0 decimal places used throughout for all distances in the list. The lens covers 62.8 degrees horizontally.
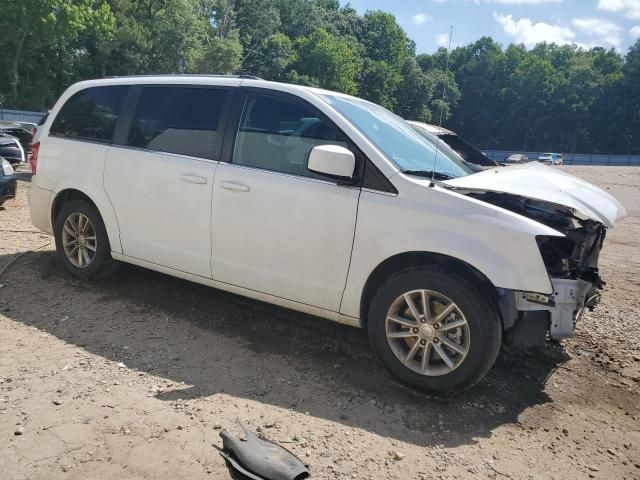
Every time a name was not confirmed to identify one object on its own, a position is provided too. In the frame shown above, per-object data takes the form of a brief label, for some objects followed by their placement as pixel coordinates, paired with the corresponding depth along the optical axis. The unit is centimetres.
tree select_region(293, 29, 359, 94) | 7381
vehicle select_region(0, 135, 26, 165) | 1110
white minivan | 328
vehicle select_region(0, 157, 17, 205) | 776
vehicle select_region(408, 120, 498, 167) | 913
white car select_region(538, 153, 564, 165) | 5328
